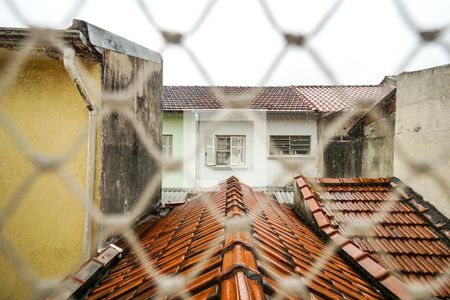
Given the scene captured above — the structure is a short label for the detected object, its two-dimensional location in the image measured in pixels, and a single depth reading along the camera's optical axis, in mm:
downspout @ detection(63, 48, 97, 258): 1906
